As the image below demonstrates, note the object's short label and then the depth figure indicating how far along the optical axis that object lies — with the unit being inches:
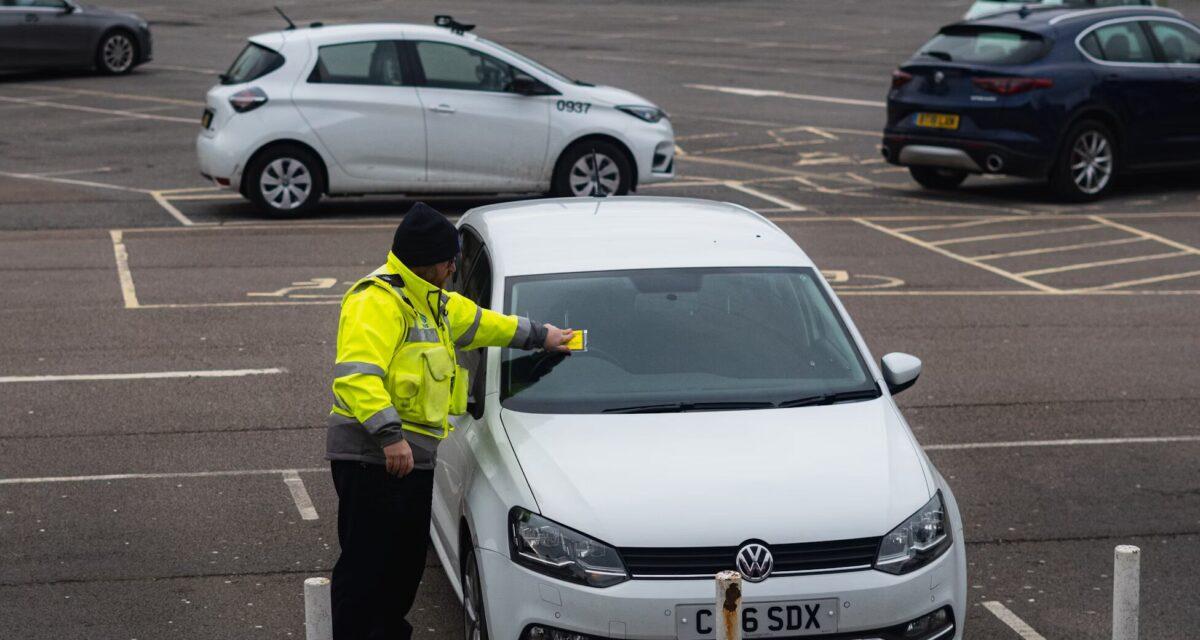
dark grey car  1109.1
